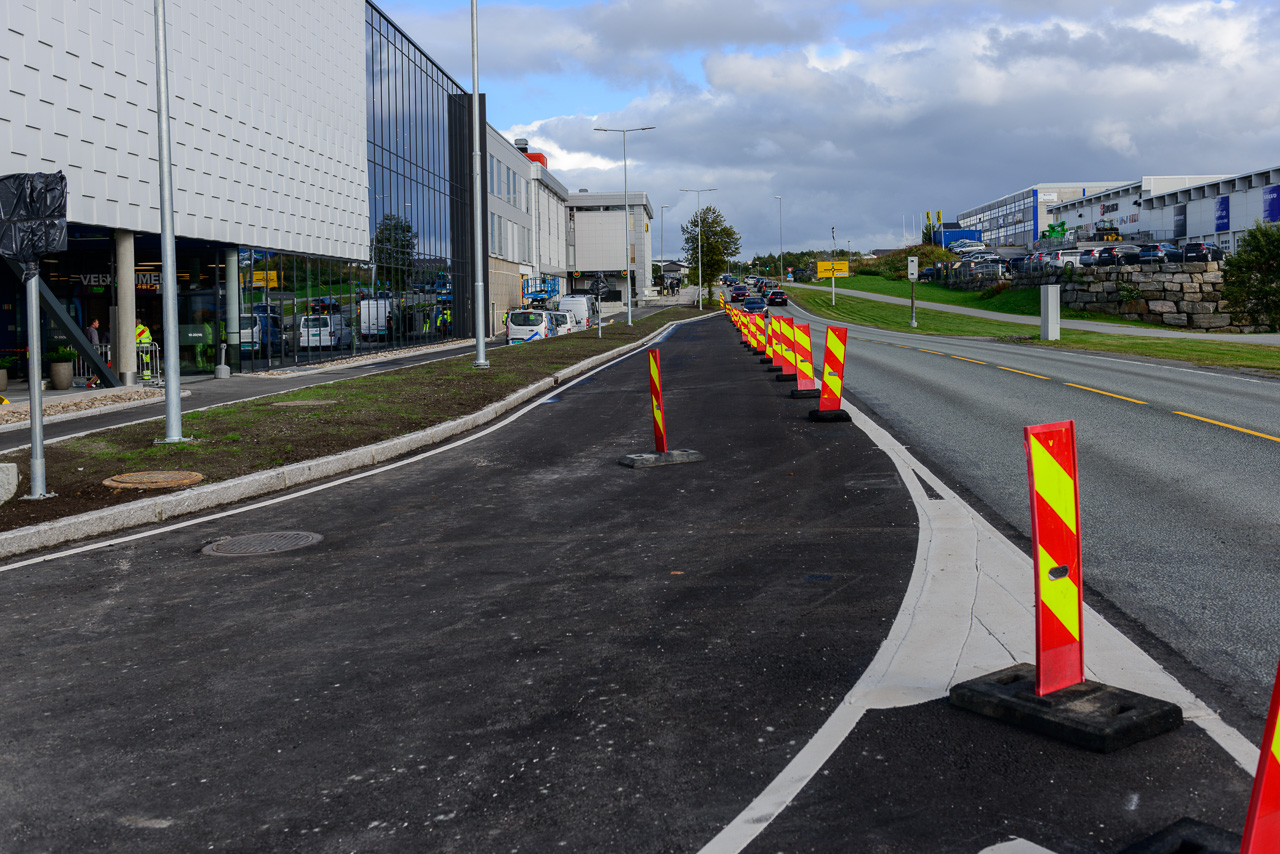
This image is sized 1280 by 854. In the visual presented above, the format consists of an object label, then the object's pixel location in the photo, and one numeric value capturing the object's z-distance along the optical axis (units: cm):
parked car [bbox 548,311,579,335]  5279
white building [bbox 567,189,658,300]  11681
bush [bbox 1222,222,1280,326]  4300
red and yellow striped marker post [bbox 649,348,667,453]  1166
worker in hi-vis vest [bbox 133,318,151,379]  2600
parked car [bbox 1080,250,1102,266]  5724
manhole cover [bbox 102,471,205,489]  1006
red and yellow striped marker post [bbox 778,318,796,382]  1947
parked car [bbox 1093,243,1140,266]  5556
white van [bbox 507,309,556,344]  4483
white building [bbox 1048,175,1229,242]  8819
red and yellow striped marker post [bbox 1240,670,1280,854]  282
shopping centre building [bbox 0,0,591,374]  2152
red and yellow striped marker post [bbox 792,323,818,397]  1839
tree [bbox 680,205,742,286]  10112
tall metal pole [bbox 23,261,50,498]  943
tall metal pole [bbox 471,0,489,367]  2595
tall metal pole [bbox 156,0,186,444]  1265
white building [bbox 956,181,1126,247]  13215
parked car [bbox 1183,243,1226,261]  5075
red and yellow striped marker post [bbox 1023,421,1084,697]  429
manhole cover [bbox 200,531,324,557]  802
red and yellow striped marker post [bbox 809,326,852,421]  1455
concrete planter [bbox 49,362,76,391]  2308
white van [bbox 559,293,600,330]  5847
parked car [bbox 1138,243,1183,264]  5462
